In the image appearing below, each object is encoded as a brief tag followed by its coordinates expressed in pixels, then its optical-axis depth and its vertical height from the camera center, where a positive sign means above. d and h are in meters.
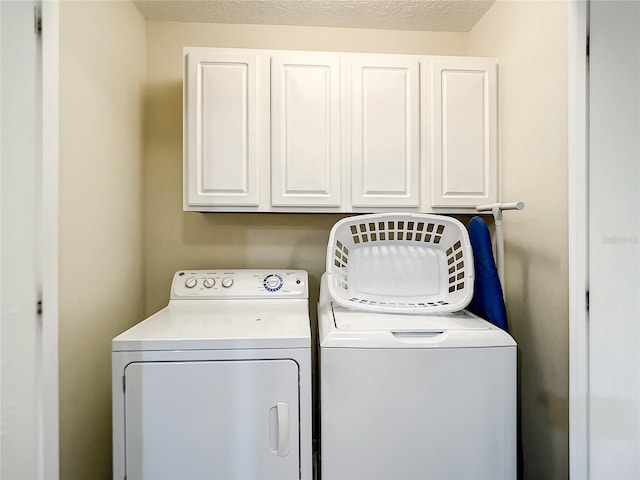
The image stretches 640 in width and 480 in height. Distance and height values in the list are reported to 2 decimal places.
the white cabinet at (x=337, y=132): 1.55 +0.53
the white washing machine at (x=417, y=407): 1.10 -0.59
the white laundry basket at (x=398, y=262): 1.44 -0.11
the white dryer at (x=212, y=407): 1.04 -0.56
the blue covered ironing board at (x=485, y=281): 1.34 -0.19
